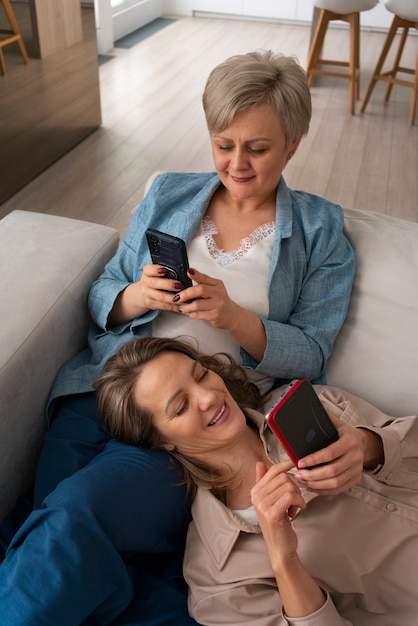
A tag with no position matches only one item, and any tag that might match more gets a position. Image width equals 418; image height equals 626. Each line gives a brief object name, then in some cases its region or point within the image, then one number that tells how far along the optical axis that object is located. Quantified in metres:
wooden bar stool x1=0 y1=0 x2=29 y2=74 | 3.12
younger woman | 1.12
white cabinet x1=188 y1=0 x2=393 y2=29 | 6.35
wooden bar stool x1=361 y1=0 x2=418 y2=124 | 4.09
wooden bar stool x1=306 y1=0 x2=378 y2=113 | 4.14
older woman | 1.27
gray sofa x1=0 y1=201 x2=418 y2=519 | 1.43
